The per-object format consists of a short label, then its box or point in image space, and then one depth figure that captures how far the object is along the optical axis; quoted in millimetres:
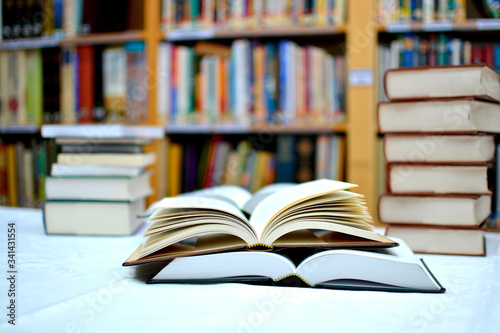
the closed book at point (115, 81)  2115
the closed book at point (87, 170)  931
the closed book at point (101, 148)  959
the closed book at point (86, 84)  2152
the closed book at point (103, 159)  952
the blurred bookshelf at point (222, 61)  1830
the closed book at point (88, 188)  920
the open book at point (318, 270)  543
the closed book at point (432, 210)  755
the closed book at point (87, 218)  924
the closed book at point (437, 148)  763
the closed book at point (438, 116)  759
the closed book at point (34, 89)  2238
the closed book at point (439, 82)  761
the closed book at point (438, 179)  766
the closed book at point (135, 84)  2068
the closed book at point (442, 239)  760
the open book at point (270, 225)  580
